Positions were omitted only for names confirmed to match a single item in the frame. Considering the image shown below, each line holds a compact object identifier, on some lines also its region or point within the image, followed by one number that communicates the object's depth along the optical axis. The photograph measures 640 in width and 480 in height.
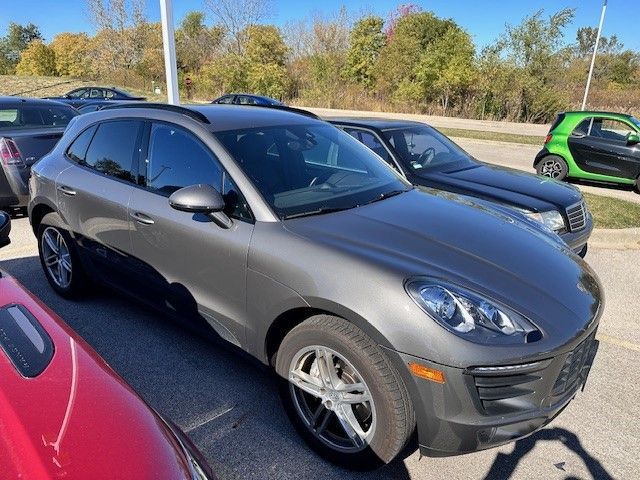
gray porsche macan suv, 2.08
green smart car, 9.65
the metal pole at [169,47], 9.30
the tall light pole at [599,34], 22.52
